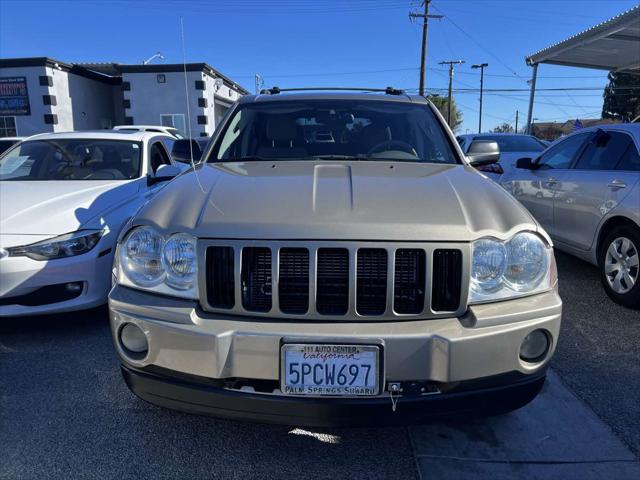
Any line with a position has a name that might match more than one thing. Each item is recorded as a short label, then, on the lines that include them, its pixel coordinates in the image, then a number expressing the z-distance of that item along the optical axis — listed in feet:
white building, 63.62
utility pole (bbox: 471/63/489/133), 158.92
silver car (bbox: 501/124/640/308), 13.20
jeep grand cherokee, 6.00
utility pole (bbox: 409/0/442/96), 97.60
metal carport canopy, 38.63
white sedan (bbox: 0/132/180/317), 10.75
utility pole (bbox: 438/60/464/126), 158.92
